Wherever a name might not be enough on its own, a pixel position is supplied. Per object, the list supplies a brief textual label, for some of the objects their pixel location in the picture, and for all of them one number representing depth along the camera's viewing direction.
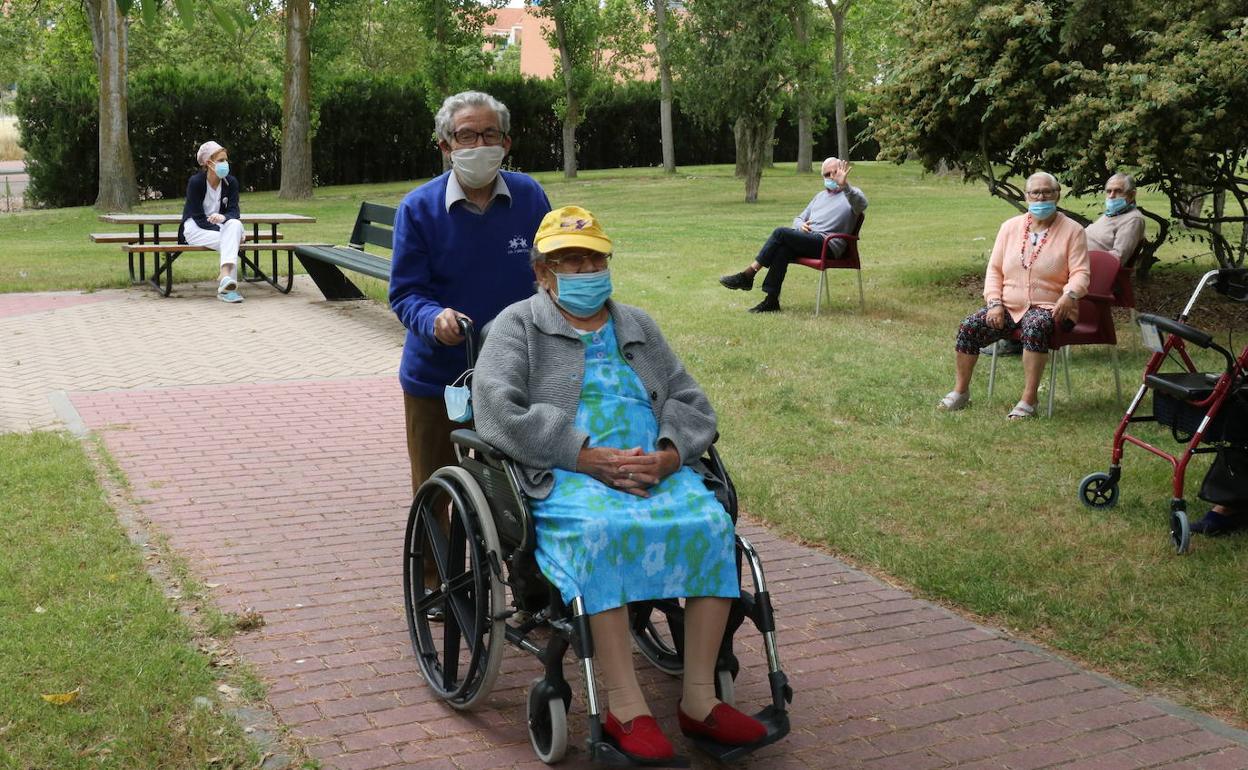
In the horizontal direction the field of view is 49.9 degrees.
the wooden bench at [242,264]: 13.78
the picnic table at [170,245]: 13.89
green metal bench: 13.30
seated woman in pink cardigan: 8.56
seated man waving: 12.69
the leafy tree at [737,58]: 27.89
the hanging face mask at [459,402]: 4.36
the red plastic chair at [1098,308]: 8.73
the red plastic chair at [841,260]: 12.65
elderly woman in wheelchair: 3.80
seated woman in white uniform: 13.67
